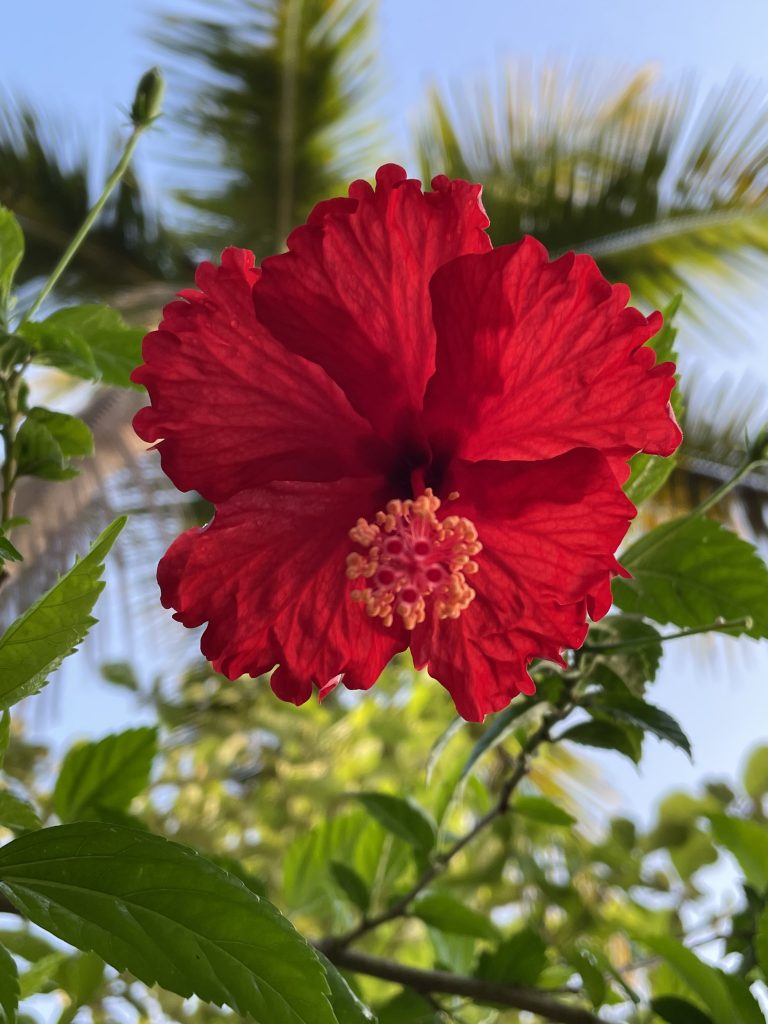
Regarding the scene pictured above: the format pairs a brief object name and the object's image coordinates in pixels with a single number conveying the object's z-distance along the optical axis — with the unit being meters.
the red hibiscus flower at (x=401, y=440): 0.28
